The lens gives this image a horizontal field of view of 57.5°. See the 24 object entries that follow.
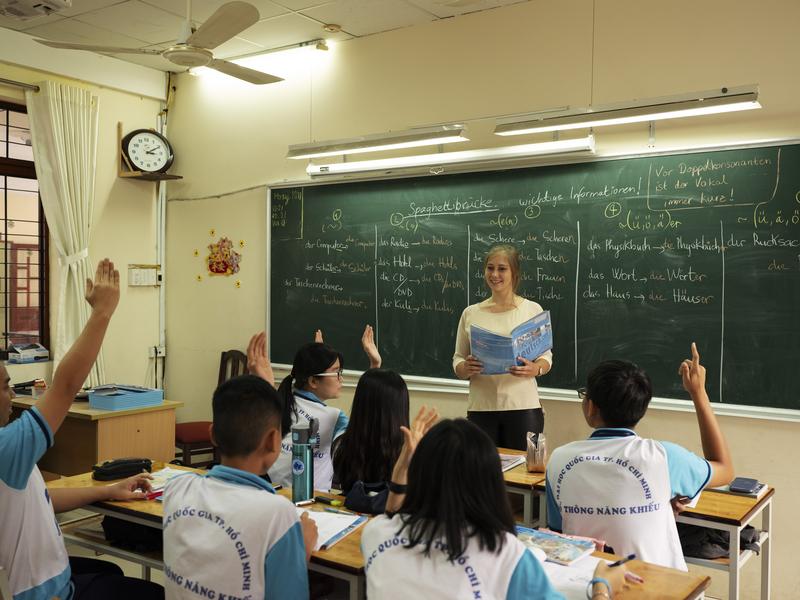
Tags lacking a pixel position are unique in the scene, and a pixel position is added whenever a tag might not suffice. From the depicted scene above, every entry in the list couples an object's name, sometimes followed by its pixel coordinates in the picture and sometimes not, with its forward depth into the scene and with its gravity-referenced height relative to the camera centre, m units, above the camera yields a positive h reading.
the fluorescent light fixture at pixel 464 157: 4.20 +0.80
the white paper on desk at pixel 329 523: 2.21 -0.77
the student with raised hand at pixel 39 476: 1.90 -0.53
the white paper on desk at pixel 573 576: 1.80 -0.75
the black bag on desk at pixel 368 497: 2.42 -0.72
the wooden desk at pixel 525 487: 2.90 -0.81
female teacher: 3.99 -0.55
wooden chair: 5.29 -1.12
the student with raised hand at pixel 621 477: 2.14 -0.58
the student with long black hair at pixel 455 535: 1.48 -0.52
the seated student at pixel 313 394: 2.92 -0.47
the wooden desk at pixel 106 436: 4.50 -1.00
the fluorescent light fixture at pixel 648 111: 3.48 +0.88
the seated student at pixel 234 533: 1.72 -0.60
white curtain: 5.45 +0.74
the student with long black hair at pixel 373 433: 2.51 -0.52
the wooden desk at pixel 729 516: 2.51 -0.81
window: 5.45 +0.28
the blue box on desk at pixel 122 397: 4.58 -0.76
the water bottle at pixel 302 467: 2.54 -0.65
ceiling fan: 3.00 +1.07
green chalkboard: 3.79 +0.14
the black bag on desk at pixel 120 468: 2.87 -0.76
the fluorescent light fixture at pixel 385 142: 4.39 +0.90
